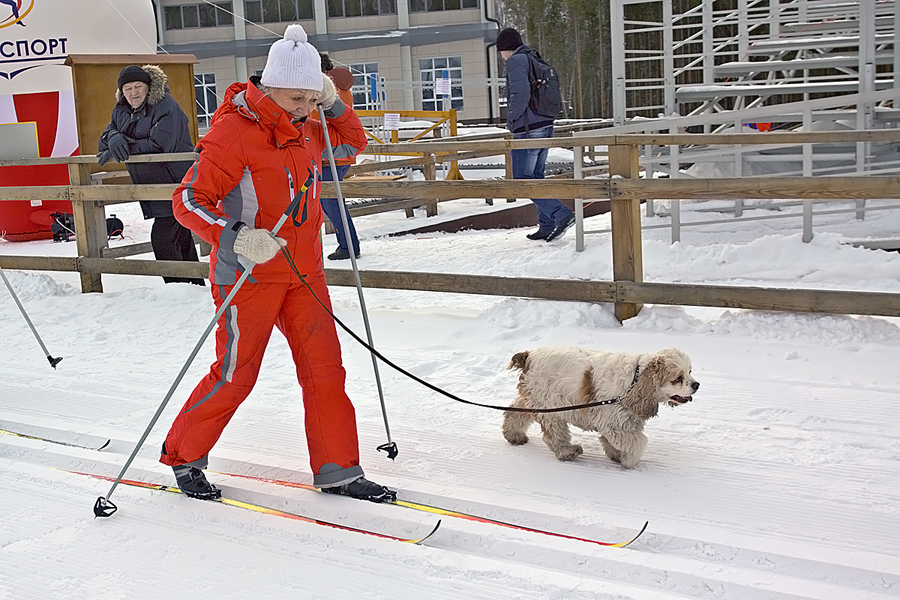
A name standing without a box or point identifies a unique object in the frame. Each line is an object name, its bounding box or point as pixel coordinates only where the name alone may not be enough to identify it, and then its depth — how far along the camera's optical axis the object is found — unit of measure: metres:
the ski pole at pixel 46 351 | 6.07
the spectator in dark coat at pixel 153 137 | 7.94
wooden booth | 11.27
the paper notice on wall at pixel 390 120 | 15.93
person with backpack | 9.67
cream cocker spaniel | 3.90
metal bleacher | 9.42
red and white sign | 12.34
